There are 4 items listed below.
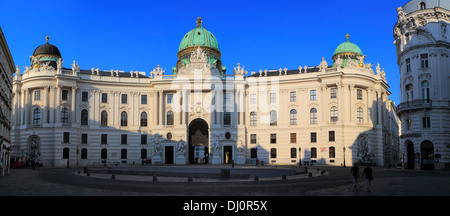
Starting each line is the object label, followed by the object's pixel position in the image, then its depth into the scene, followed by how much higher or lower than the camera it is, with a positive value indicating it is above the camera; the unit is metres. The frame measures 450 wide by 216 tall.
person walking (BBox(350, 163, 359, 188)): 24.16 -1.75
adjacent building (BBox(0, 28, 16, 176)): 44.02 +7.02
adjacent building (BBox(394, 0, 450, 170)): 48.88 +7.32
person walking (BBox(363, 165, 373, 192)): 21.87 -1.78
